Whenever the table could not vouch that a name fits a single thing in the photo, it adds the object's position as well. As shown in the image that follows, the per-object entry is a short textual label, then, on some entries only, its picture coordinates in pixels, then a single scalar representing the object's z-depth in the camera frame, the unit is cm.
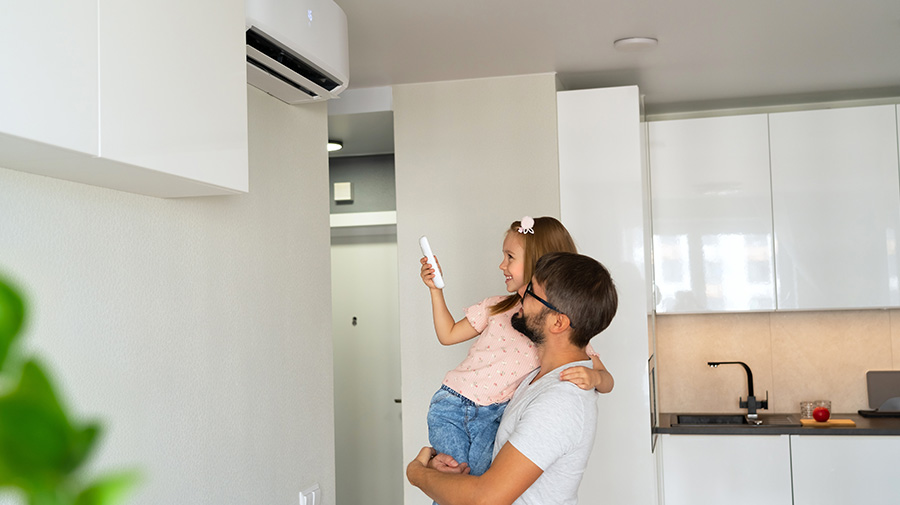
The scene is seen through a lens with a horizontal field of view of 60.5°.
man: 152
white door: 470
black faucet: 404
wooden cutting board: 377
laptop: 408
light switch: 470
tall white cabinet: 338
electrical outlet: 248
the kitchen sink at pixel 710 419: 413
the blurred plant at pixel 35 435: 22
